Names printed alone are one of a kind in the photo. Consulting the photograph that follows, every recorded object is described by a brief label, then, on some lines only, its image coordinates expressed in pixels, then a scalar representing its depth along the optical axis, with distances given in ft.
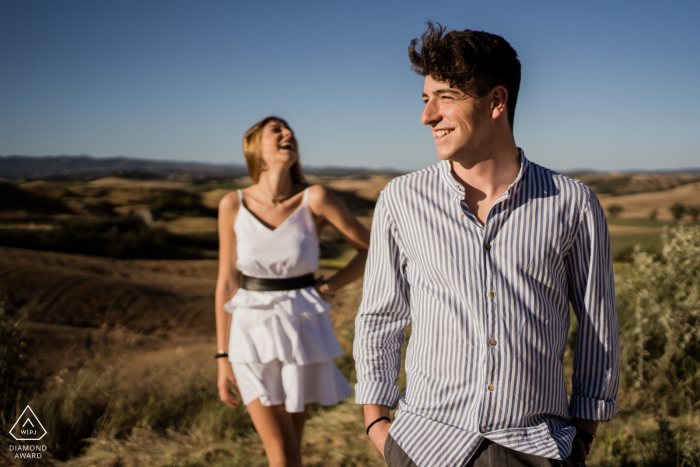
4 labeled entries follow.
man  4.33
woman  8.32
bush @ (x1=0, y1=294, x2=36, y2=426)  12.80
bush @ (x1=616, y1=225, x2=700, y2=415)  13.24
